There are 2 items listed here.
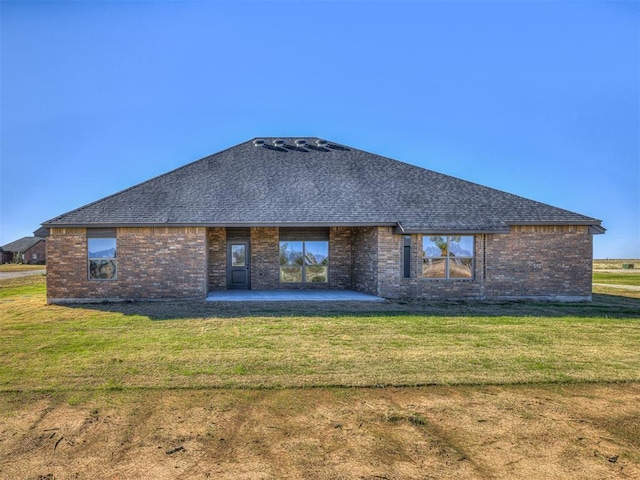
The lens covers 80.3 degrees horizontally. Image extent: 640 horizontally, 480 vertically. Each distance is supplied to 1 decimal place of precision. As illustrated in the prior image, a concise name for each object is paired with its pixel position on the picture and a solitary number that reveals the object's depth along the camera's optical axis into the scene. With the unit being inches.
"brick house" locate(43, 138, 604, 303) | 530.0
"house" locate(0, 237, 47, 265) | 2290.8
